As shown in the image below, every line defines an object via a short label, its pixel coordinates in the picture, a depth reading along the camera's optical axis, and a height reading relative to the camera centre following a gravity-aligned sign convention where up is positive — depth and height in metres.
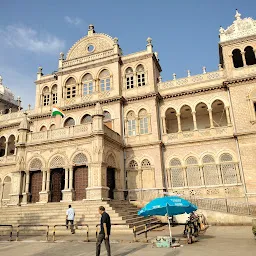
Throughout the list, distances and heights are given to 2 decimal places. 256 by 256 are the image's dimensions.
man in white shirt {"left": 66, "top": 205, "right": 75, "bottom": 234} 12.94 -0.93
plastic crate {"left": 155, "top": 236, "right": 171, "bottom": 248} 8.86 -1.67
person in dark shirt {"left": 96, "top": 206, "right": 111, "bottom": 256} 6.96 -0.93
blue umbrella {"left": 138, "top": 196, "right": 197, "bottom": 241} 9.16 -0.48
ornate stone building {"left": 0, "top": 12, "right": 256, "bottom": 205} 18.06 +4.90
